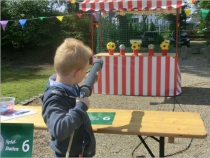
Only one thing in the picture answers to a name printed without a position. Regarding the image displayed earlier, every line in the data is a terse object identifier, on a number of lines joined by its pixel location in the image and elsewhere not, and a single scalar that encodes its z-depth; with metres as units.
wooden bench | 1.93
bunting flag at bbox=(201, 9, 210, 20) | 6.30
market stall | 6.28
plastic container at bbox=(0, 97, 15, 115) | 2.35
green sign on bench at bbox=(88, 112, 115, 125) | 2.16
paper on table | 2.26
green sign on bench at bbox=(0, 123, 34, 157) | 2.09
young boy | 1.50
